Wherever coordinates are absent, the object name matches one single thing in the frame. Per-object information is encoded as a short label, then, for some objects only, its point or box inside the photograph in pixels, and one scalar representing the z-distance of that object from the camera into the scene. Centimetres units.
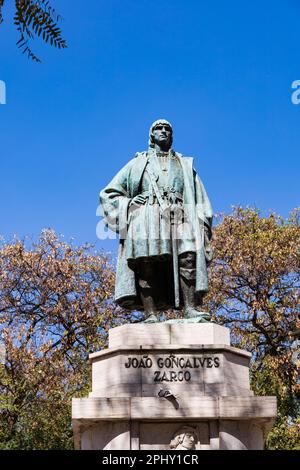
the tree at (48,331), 2364
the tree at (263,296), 2362
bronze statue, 1027
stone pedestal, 898
